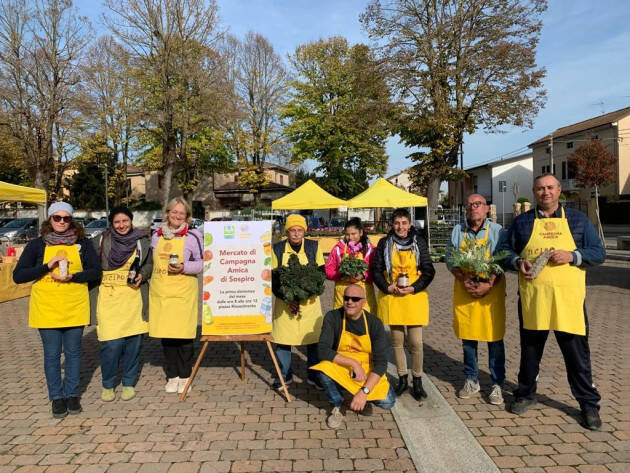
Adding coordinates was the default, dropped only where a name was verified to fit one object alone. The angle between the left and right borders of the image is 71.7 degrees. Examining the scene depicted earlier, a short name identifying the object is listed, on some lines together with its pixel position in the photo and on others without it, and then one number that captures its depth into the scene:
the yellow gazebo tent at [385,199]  16.25
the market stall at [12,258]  10.09
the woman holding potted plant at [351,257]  4.40
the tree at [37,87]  23.12
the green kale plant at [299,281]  4.15
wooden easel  4.37
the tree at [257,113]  36.06
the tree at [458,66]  20.16
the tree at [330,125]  33.19
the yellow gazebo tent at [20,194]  11.11
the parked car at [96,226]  26.24
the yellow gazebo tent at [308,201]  17.23
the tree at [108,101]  24.59
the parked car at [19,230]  21.60
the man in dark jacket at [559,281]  3.57
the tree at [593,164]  24.98
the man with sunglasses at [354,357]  3.69
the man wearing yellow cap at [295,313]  4.37
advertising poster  4.48
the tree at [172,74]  24.16
